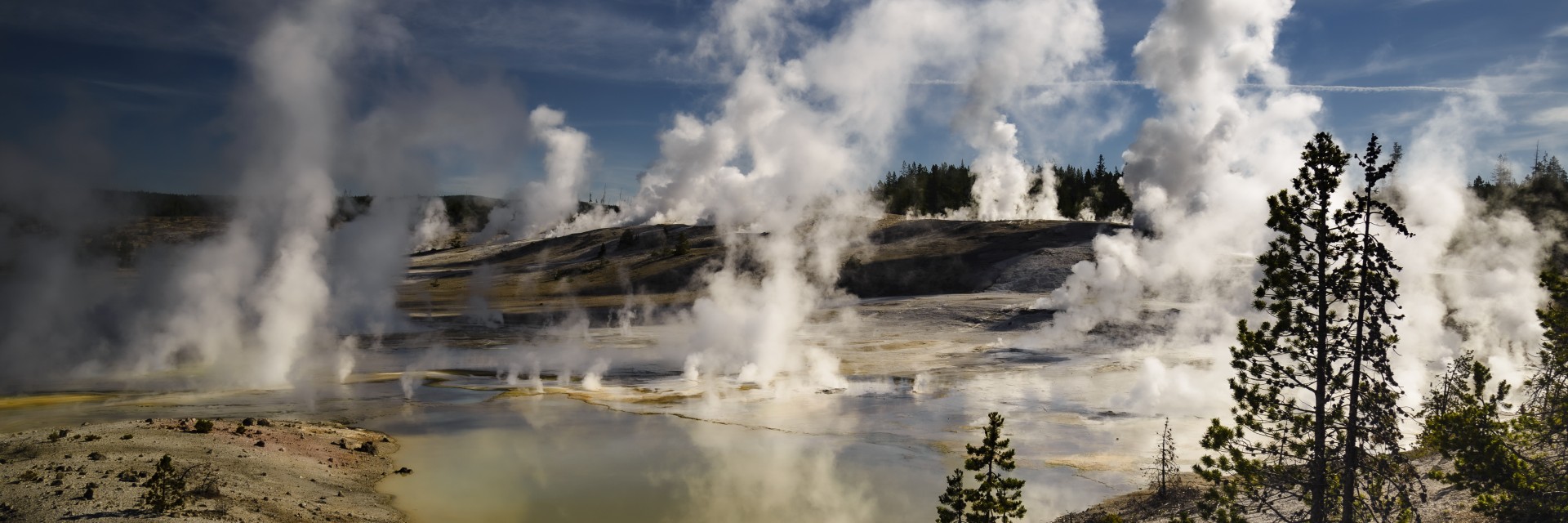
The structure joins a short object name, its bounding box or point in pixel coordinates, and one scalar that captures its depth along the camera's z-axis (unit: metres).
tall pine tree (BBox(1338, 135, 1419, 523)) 11.16
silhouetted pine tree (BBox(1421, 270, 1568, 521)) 13.12
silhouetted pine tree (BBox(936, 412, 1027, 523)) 14.62
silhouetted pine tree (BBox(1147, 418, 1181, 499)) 20.03
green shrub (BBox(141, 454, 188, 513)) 18.16
